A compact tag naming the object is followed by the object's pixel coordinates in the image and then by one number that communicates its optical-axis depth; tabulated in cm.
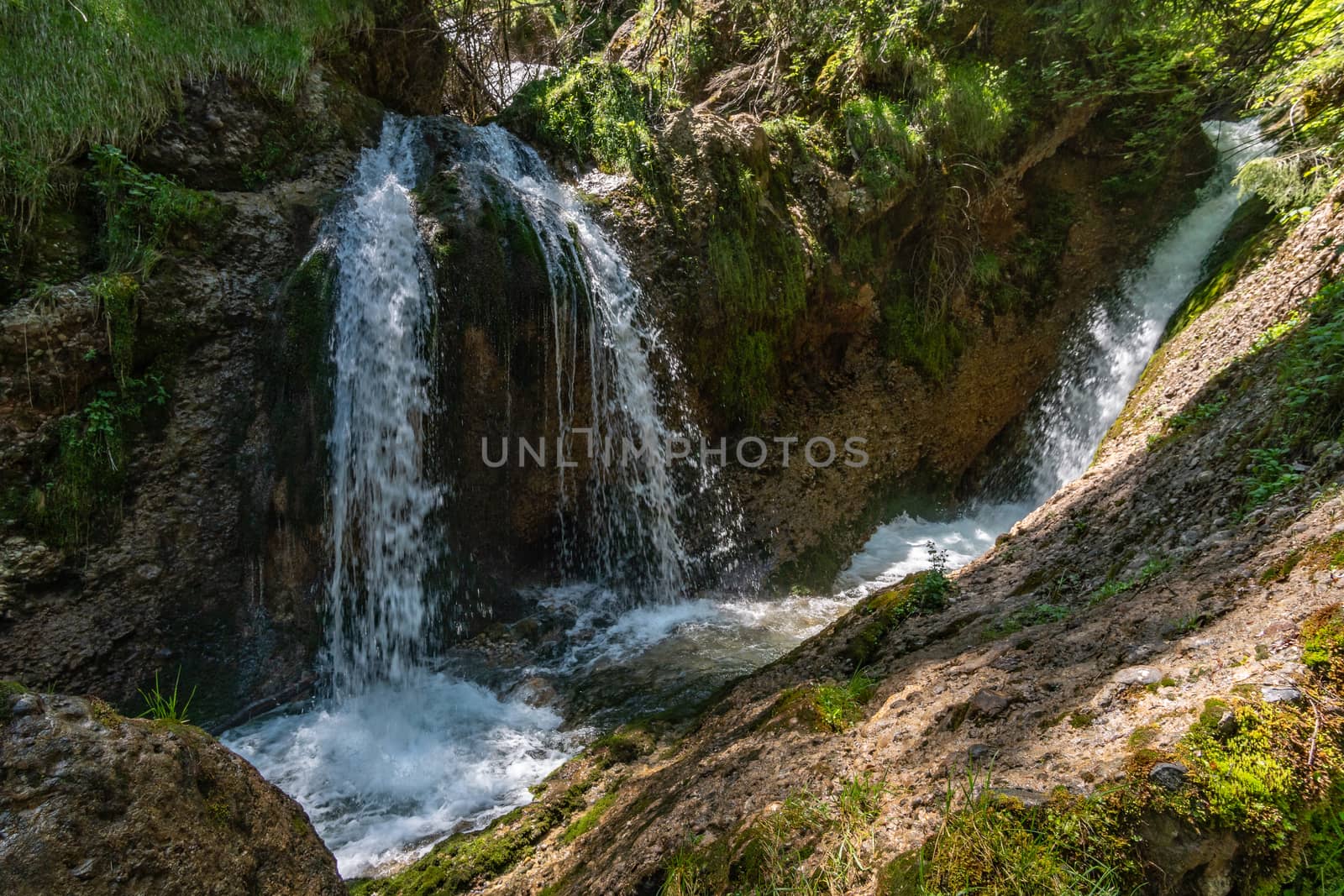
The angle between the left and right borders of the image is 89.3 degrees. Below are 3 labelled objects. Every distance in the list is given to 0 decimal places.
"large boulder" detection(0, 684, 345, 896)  164
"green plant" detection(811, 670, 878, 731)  238
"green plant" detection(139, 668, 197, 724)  476
